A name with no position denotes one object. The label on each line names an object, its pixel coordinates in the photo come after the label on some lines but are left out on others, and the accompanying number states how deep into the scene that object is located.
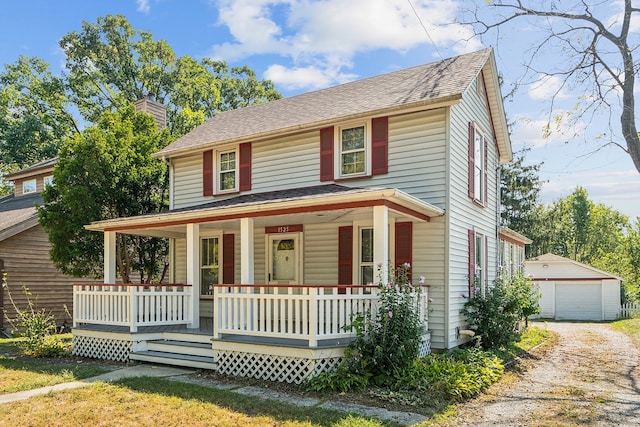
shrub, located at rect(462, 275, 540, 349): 10.38
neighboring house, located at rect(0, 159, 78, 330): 15.05
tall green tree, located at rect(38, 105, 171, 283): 12.52
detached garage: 23.81
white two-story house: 8.10
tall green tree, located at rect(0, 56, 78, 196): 28.44
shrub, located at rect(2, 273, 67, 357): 10.64
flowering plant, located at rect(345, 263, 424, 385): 7.48
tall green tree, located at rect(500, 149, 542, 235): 33.75
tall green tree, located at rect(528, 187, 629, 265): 46.44
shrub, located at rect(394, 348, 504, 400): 7.06
